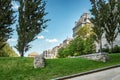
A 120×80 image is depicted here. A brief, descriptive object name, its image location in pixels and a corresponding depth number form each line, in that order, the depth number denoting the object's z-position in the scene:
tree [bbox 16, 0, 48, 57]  9.81
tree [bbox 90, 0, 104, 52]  11.47
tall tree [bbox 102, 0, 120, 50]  11.50
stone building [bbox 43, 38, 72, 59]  50.04
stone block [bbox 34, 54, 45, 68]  7.18
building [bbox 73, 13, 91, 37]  32.42
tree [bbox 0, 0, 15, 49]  9.78
